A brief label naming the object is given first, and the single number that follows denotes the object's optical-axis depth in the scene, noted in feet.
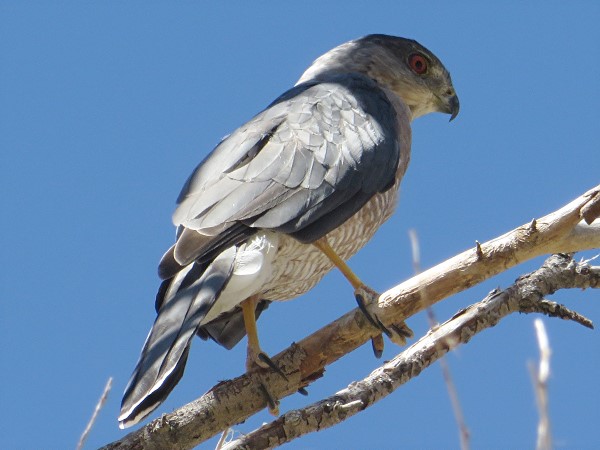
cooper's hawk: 24.17
